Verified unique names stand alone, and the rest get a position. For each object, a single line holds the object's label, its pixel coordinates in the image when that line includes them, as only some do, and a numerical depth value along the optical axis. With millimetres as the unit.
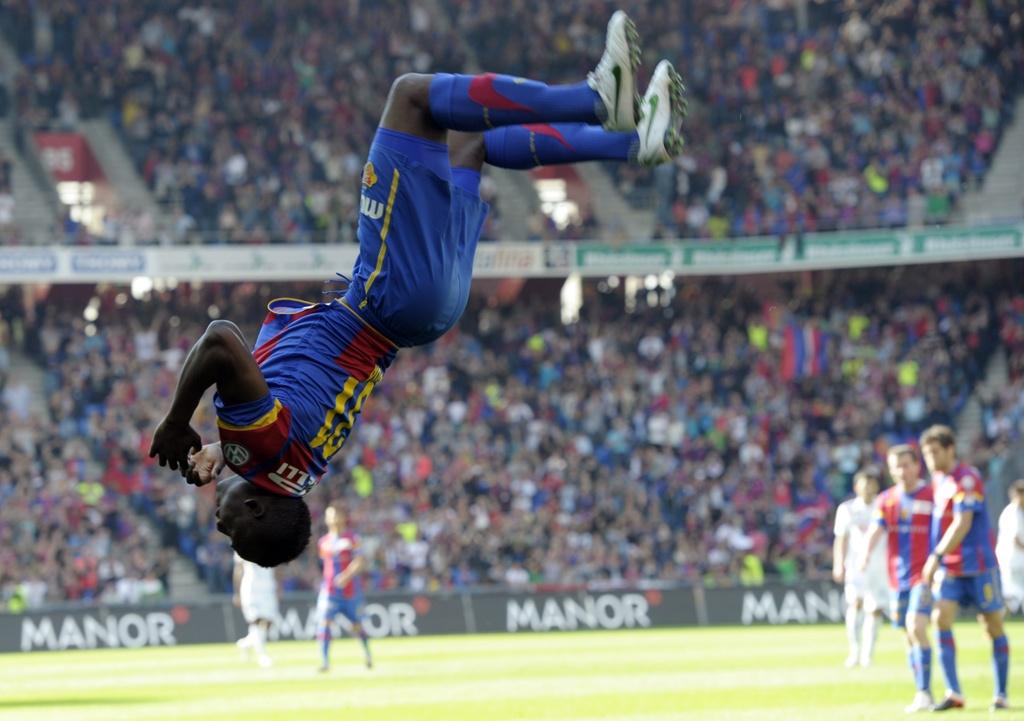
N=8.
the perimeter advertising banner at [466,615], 27859
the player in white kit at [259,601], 22844
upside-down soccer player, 7422
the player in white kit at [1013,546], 22180
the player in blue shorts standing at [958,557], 14281
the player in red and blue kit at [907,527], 15867
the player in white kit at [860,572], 20234
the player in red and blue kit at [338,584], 21438
